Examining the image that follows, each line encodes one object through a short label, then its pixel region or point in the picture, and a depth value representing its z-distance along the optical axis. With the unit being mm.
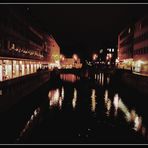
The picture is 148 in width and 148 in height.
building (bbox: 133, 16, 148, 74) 57250
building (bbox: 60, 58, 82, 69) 158938
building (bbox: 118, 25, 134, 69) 81831
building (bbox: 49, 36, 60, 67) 116750
